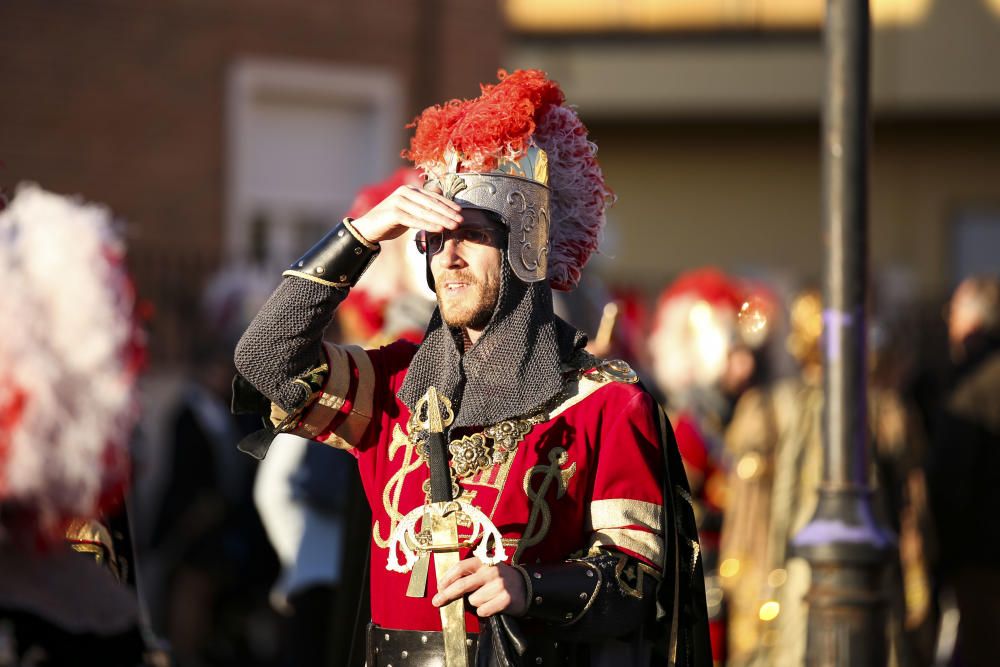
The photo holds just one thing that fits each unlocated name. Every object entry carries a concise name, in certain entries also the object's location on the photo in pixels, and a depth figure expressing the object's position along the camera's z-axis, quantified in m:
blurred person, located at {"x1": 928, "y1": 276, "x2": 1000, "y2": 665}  16.06
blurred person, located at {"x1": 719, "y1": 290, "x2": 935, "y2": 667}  15.59
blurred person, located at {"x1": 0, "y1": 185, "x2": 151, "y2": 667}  5.83
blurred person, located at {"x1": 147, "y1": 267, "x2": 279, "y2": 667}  18.12
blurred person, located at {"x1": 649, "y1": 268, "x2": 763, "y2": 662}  16.55
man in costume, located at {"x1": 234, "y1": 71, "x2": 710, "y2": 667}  7.19
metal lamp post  11.04
